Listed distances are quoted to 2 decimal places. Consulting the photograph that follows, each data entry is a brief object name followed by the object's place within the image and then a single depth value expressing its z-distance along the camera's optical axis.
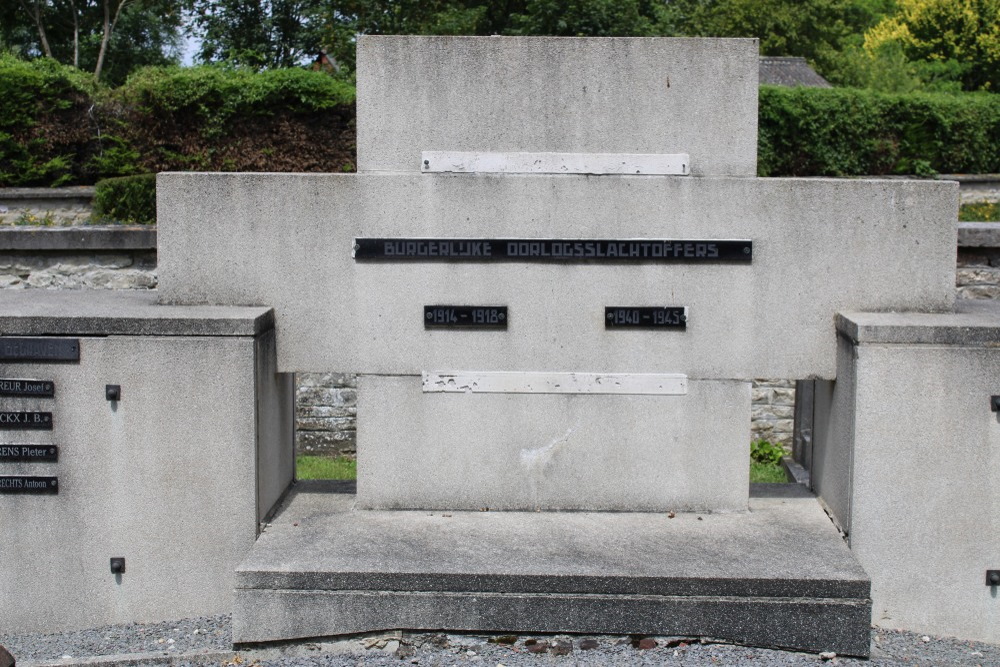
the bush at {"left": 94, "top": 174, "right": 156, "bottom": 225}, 11.95
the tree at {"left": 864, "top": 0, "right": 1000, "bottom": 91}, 30.78
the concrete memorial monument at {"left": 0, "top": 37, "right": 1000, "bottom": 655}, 5.70
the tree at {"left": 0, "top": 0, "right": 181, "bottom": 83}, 28.12
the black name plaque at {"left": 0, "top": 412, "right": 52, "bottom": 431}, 5.60
